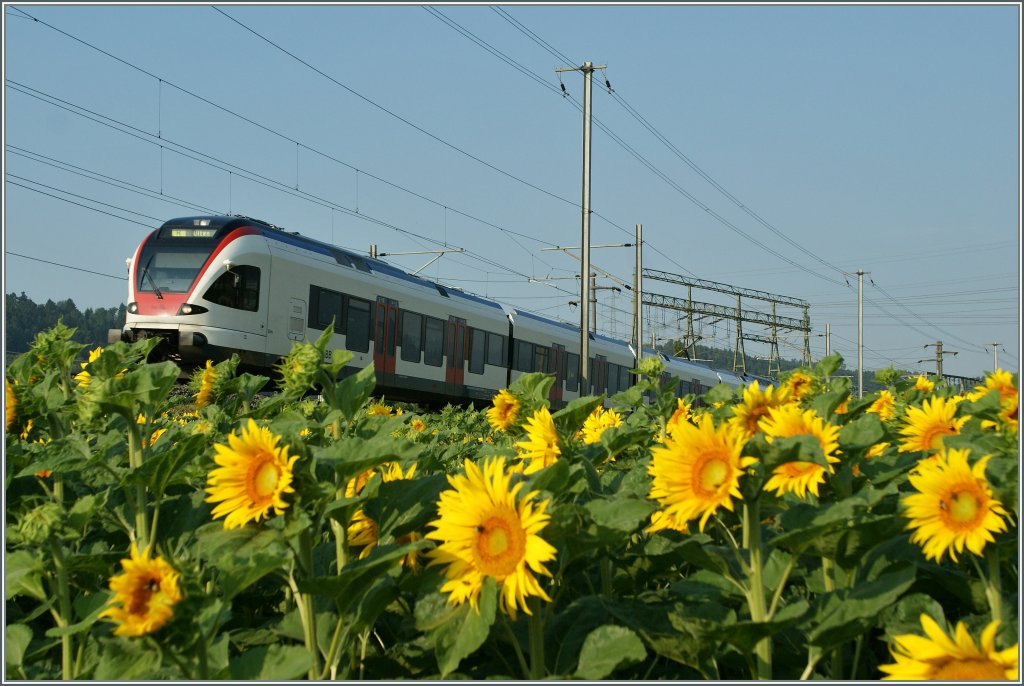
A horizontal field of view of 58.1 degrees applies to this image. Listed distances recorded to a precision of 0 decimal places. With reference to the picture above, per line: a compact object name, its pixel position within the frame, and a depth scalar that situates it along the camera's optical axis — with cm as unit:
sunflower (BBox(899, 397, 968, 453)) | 233
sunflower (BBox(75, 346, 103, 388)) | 267
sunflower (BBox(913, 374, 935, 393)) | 440
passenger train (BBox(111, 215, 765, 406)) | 1541
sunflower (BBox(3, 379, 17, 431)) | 227
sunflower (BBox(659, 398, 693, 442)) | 300
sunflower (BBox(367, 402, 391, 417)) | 381
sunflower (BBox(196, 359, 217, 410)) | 313
